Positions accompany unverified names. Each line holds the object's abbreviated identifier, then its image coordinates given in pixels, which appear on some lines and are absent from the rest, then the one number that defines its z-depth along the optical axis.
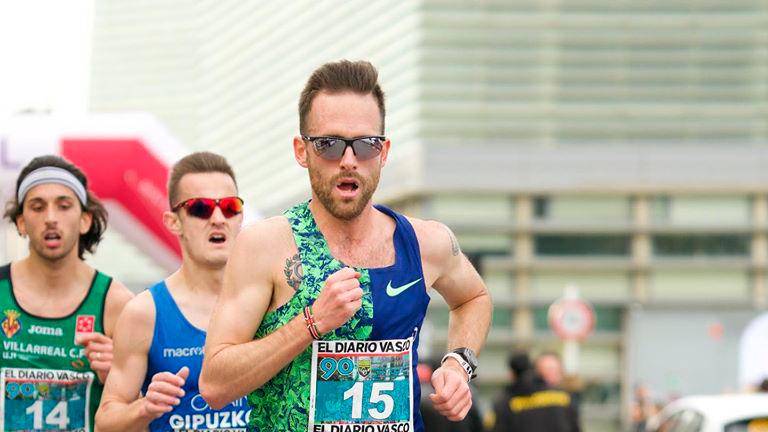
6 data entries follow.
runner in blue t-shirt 5.65
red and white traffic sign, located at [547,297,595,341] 24.91
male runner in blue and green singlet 3.98
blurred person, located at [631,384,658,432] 26.44
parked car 10.28
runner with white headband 6.12
